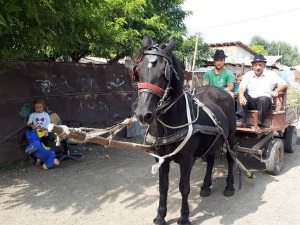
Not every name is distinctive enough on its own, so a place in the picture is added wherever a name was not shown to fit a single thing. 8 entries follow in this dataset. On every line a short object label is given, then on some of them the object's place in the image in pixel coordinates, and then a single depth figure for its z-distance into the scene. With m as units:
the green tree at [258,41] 65.44
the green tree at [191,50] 11.76
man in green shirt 5.02
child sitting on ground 5.66
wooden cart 4.92
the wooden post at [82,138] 2.10
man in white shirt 4.94
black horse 2.59
